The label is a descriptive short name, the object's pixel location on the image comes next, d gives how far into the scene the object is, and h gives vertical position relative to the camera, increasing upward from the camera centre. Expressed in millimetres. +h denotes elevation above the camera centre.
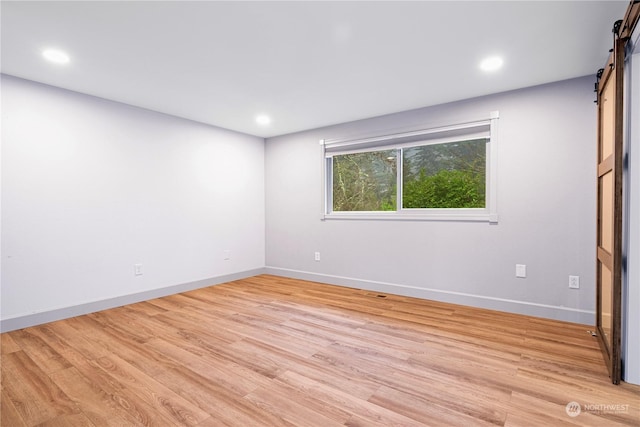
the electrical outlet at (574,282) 2852 -672
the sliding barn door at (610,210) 1863 -8
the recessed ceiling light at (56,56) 2373 +1222
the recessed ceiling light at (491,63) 2516 +1218
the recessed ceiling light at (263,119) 4000 +1214
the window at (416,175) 3434 +445
